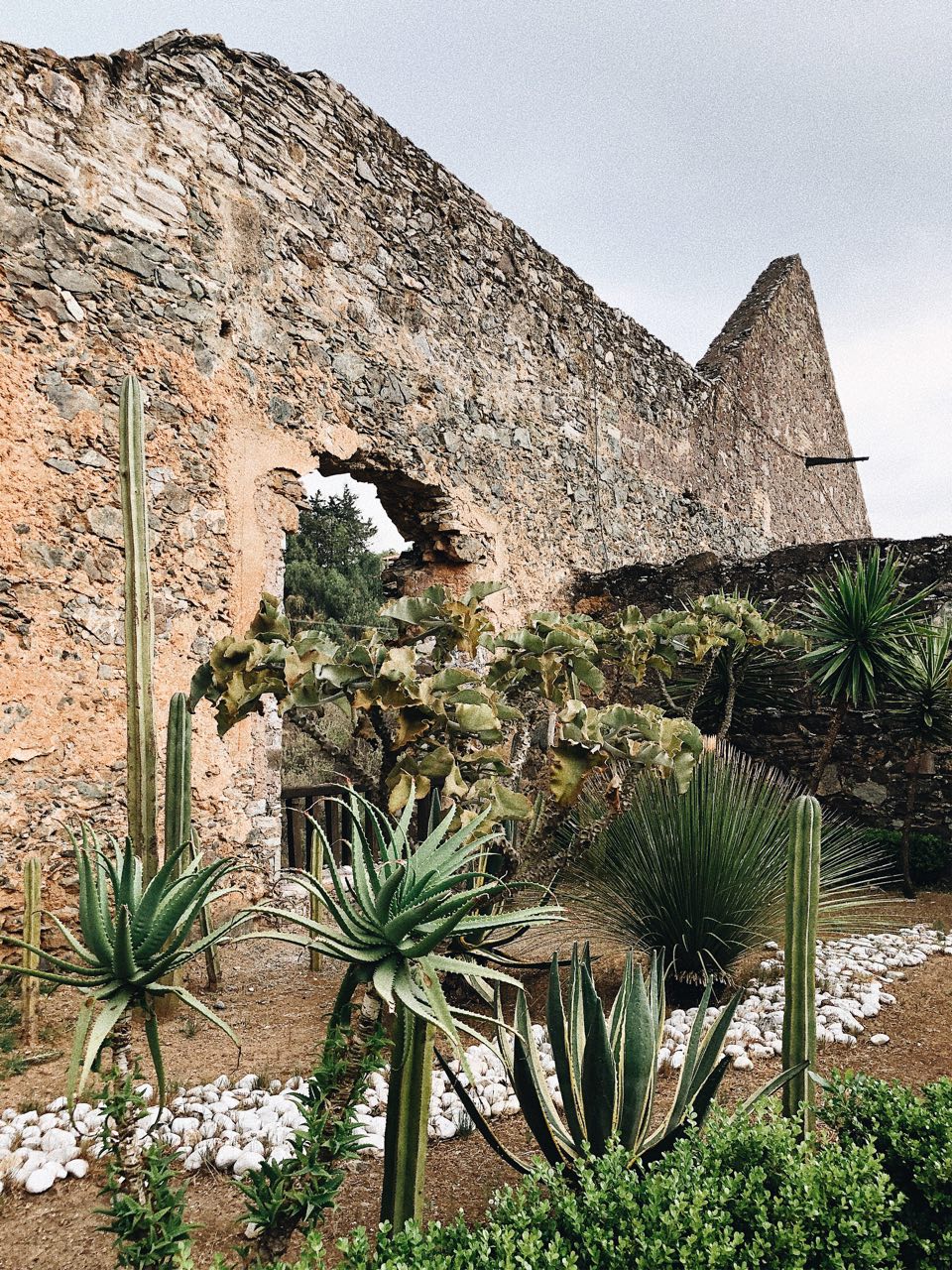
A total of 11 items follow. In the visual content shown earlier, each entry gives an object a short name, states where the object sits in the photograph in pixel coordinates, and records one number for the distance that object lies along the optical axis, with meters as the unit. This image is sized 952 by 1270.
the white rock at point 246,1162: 2.10
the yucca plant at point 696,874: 3.25
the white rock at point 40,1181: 2.03
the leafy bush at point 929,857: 5.47
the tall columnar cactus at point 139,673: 2.53
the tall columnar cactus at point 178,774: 2.77
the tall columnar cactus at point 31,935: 2.79
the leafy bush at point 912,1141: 1.62
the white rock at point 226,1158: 2.12
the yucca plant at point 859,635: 5.32
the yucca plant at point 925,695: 5.21
